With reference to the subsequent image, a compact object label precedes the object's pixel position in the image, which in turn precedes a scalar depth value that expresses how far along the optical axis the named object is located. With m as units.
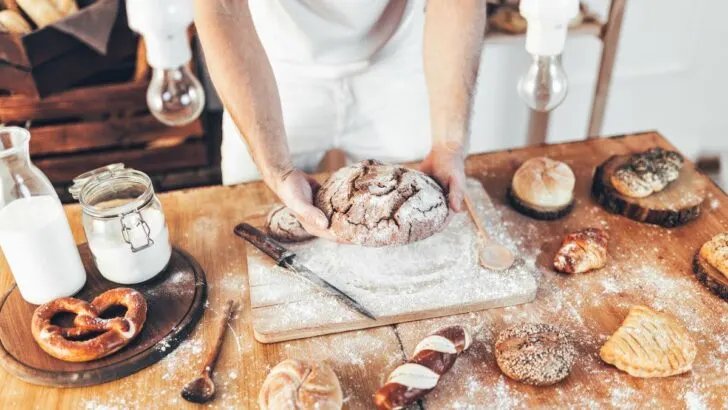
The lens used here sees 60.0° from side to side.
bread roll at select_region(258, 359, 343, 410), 0.97
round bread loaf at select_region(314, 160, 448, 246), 1.19
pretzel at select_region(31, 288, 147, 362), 1.07
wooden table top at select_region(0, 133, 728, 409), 1.04
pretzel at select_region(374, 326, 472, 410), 0.99
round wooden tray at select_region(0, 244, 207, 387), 1.07
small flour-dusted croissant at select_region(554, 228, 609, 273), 1.27
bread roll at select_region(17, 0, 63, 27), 2.19
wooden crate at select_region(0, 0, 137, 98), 2.14
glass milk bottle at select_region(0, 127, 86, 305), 1.12
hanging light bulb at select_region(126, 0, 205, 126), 1.44
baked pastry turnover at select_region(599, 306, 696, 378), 1.04
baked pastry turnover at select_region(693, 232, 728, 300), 1.22
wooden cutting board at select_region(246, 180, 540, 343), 1.16
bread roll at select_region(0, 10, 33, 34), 2.14
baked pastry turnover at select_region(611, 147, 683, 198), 1.43
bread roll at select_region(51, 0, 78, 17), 2.22
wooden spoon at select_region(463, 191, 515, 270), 1.27
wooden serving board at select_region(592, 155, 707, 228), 1.41
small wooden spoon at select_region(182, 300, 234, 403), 1.03
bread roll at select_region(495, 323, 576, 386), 1.03
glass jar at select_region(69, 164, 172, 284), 1.17
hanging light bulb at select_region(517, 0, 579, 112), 1.25
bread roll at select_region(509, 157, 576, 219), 1.42
